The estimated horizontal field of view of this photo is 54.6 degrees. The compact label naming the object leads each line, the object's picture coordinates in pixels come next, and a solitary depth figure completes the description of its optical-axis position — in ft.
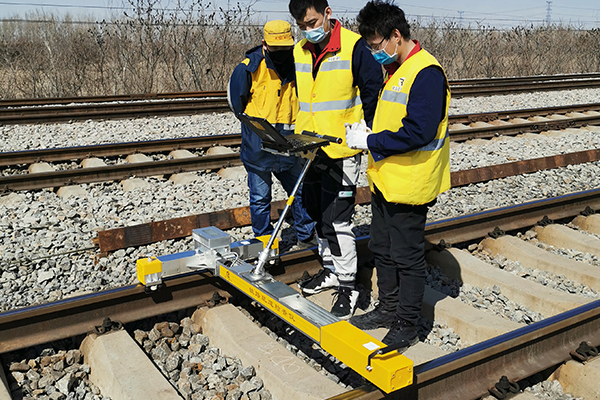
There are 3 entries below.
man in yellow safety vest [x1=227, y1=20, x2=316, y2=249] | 14.71
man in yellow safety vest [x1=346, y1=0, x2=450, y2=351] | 10.43
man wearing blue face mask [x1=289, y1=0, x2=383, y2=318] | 12.42
